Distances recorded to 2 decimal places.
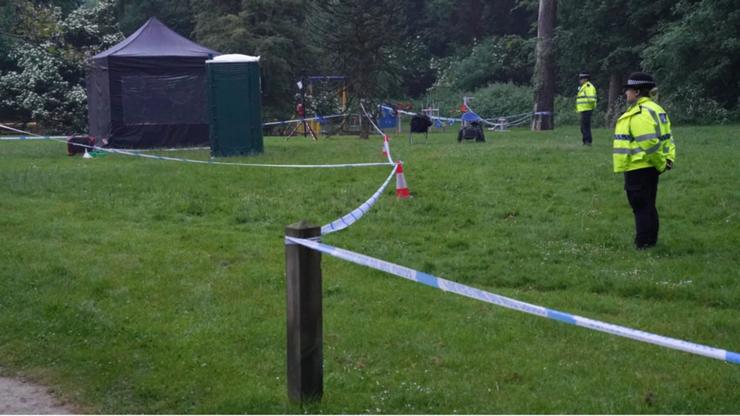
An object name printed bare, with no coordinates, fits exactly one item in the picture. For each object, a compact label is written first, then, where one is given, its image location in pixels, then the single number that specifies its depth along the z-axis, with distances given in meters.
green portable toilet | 20.39
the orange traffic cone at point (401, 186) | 12.97
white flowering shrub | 38.16
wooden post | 5.07
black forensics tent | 23.72
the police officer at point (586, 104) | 19.92
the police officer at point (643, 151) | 9.65
